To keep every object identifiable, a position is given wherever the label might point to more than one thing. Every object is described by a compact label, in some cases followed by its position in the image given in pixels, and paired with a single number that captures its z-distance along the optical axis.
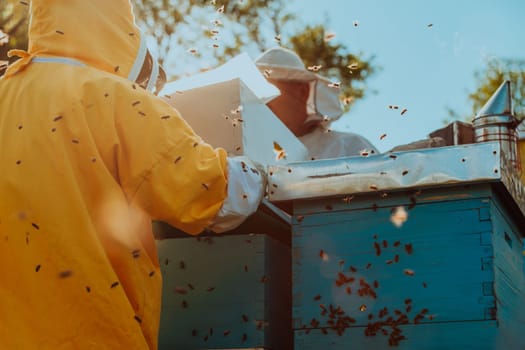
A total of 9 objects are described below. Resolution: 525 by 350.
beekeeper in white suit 4.73
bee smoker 3.34
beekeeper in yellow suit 1.61
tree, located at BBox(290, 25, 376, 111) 16.39
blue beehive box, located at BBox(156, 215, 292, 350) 2.04
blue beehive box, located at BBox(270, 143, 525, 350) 1.78
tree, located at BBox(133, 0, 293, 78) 12.89
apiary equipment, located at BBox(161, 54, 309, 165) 2.35
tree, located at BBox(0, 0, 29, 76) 8.77
